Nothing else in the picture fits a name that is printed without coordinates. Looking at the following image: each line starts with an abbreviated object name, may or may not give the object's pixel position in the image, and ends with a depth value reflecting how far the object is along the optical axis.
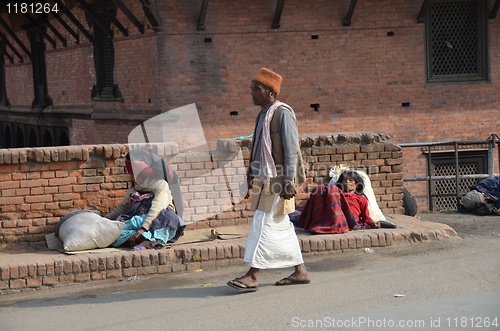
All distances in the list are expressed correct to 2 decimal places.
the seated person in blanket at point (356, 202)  7.94
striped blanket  7.72
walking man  6.12
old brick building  14.80
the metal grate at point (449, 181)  16.27
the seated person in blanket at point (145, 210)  7.23
